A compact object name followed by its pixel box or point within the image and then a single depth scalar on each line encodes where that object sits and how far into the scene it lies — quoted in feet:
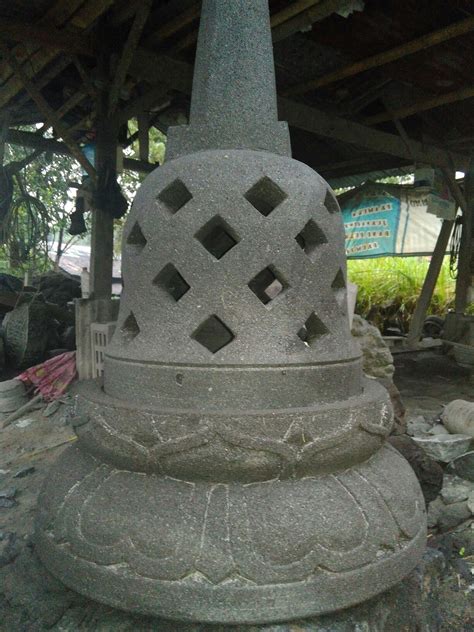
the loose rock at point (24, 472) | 11.16
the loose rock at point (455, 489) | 9.77
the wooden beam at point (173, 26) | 13.35
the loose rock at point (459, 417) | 12.02
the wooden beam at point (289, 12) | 12.11
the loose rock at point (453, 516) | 8.87
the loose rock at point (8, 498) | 9.43
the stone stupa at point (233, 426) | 4.24
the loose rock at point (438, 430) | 12.86
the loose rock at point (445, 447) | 11.16
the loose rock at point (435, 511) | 8.96
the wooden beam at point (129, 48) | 13.12
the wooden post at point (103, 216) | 16.92
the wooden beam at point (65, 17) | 12.89
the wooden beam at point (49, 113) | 14.90
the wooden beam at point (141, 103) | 16.22
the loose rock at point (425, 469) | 9.08
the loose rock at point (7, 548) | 6.24
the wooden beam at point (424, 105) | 17.19
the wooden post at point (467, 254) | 23.81
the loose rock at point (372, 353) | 14.26
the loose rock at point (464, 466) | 10.71
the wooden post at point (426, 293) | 25.07
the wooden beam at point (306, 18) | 12.00
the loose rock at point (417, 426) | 13.14
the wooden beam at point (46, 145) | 21.48
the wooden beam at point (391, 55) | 13.41
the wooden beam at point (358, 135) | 17.90
